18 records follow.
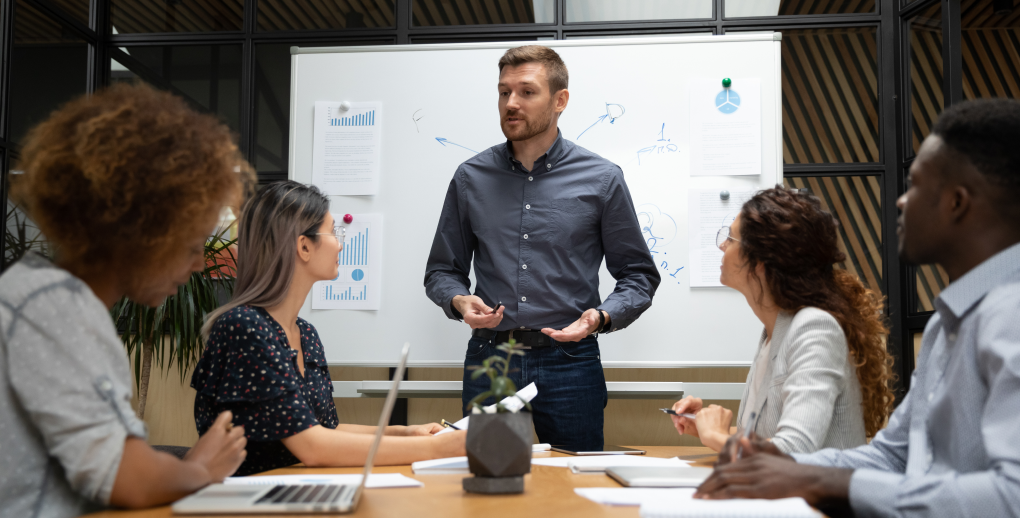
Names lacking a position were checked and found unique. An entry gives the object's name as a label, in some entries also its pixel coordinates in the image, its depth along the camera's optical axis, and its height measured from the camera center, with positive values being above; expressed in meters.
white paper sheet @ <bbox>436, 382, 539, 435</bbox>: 1.27 -0.21
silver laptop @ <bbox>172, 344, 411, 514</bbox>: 1.00 -0.31
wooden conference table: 1.03 -0.33
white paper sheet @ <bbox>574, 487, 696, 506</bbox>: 1.09 -0.33
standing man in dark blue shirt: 2.48 +0.11
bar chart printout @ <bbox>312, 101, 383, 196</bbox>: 3.27 +0.57
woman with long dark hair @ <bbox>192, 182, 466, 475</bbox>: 1.58 -0.20
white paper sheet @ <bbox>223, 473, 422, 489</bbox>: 1.26 -0.35
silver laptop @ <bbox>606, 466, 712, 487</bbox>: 1.24 -0.33
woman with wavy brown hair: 1.56 -0.12
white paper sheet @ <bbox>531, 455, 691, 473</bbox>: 1.45 -0.38
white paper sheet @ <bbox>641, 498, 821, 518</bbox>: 0.94 -0.29
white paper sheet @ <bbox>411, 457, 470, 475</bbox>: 1.46 -0.37
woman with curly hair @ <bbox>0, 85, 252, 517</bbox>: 1.01 -0.02
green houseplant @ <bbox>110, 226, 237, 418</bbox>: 3.30 -0.20
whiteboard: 3.12 +0.58
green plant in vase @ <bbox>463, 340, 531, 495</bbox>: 1.18 -0.26
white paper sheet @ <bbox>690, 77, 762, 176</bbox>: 3.13 +0.64
